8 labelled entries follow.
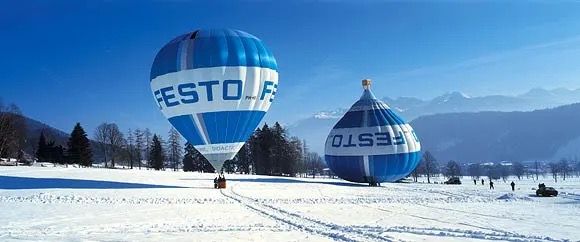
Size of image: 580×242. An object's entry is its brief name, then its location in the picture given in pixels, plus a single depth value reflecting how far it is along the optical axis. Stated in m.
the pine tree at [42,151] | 69.94
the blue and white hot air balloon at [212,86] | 25.12
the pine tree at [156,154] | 70.88
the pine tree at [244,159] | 67.00
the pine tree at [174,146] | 81.50
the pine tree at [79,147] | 61.44
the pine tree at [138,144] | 81.21
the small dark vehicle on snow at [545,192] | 30.27
